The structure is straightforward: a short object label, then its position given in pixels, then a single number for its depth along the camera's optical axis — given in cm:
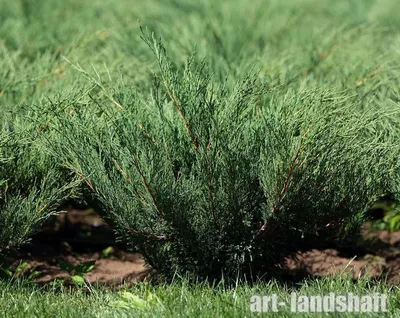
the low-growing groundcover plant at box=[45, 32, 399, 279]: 748
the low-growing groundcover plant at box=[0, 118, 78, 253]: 782
